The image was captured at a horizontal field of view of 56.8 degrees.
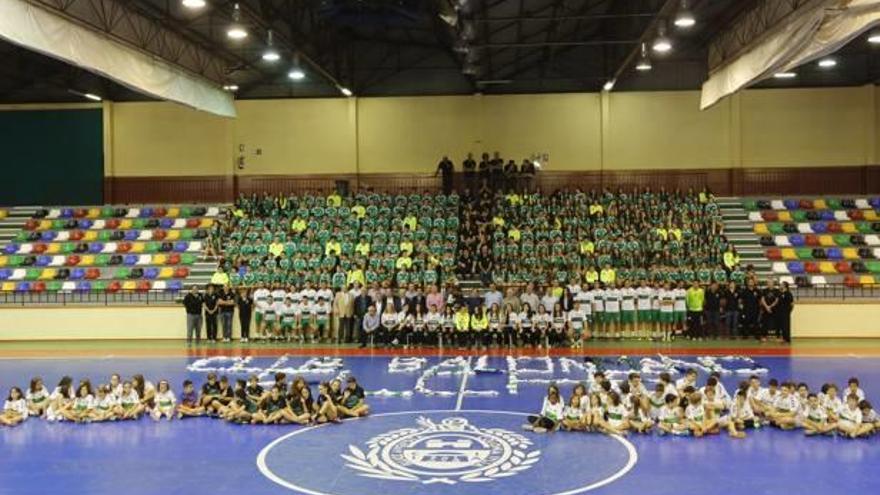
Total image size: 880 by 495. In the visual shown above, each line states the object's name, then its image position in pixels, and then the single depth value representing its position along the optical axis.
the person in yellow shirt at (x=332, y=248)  29.52
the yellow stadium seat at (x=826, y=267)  30.03
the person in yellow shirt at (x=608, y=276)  26.89
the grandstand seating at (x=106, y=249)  30.58
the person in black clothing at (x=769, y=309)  25.30
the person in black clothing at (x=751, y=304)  25.67
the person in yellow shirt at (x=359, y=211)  32.34
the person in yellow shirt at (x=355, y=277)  27.36
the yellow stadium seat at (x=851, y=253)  30.73
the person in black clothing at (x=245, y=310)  26.64
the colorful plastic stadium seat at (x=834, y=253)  30.83
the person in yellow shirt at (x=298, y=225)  31.27
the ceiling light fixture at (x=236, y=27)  21.22
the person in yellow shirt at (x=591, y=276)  26.89
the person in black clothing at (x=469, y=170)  35.28
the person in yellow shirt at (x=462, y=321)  24.38
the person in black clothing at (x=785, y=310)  25.17
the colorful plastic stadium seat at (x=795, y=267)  30.10
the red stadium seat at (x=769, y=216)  33.66
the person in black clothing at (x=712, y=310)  25.77
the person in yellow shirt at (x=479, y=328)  24.23
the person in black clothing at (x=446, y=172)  35.31
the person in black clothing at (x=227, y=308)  26.42
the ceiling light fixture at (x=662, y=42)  22.08
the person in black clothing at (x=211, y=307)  26.56
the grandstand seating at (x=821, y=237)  29.96
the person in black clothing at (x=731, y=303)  25.61
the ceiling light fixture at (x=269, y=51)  24.08
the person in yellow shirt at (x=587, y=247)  29.05
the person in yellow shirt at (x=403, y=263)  28.39
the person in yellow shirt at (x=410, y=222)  31.25
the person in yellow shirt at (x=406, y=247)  29.44
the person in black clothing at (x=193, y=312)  26.27
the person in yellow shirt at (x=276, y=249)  29.62
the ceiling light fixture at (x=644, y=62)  25.57
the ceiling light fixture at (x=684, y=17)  19.77
